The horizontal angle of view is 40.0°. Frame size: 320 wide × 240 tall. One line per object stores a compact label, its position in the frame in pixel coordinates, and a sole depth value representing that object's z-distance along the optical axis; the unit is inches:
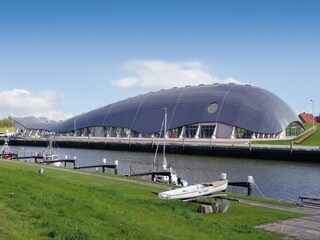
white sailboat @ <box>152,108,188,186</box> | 1675.0
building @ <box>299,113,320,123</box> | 7053.2
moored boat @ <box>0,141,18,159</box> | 2435.4
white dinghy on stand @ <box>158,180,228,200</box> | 751.7
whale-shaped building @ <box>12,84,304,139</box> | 4436.5
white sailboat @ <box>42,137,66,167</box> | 2552.9
